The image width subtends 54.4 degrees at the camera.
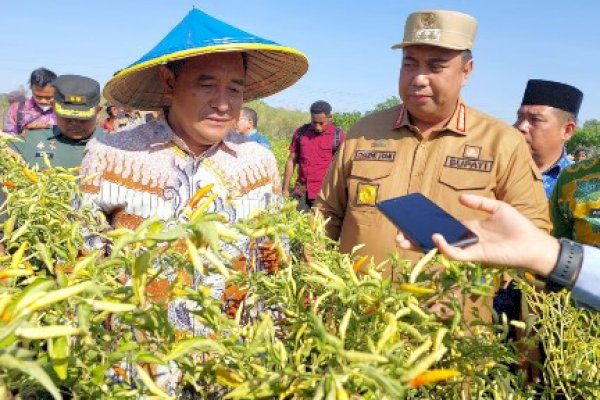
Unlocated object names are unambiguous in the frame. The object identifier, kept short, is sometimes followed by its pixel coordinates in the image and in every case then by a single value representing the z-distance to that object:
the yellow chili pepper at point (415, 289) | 0.83
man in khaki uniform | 2.36
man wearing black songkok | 3.32
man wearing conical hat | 1.83
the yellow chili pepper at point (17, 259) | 0.89
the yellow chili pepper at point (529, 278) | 1.10
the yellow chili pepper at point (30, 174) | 1.54
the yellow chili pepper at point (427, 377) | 0.69
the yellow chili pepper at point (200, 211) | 0.77
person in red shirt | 6.94
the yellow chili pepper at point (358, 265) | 1.07
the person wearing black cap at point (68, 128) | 3.61
